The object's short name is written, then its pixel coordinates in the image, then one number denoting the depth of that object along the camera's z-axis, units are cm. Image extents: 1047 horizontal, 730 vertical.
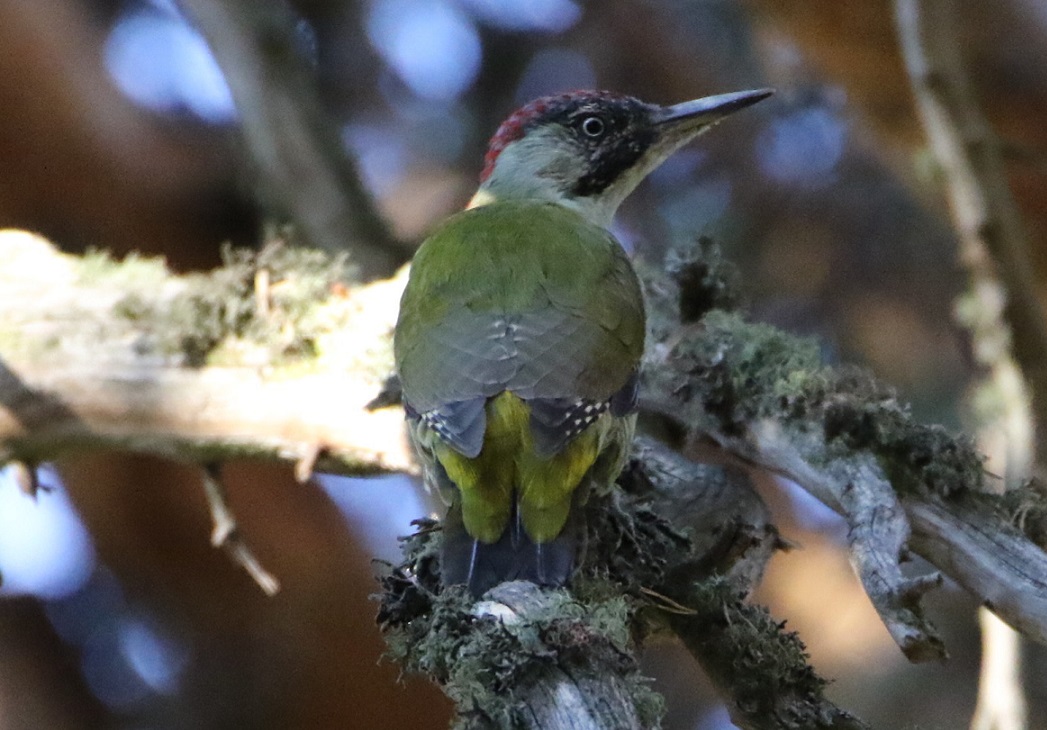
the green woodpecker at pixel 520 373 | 545
